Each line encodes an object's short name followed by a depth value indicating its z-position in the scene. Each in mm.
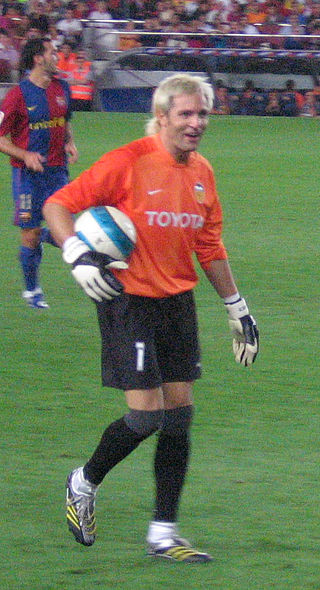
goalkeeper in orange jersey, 8766
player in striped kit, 17859
